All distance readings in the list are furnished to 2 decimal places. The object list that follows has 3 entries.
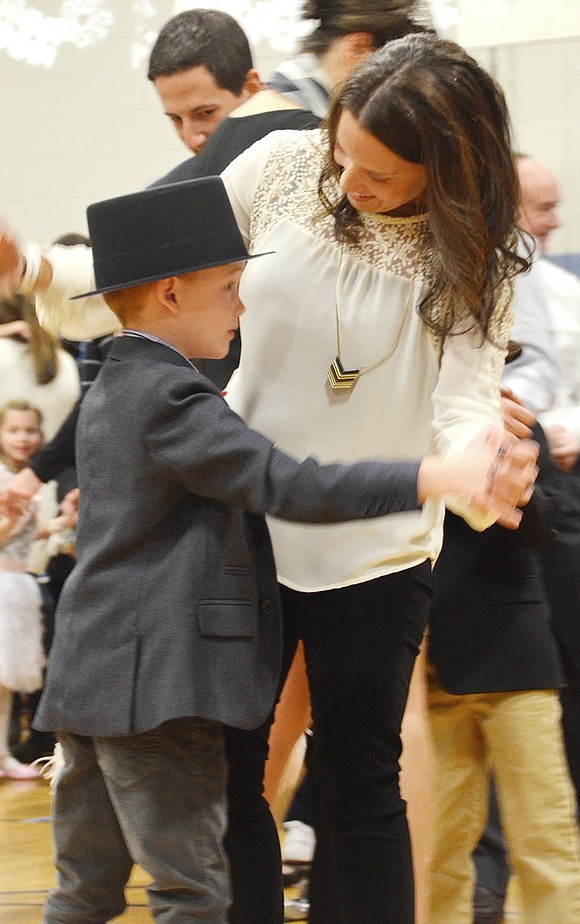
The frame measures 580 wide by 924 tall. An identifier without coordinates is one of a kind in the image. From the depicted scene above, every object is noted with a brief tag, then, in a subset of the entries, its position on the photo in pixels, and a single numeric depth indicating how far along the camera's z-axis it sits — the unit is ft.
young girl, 22.91
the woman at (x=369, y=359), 12.38
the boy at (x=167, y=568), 11.79
